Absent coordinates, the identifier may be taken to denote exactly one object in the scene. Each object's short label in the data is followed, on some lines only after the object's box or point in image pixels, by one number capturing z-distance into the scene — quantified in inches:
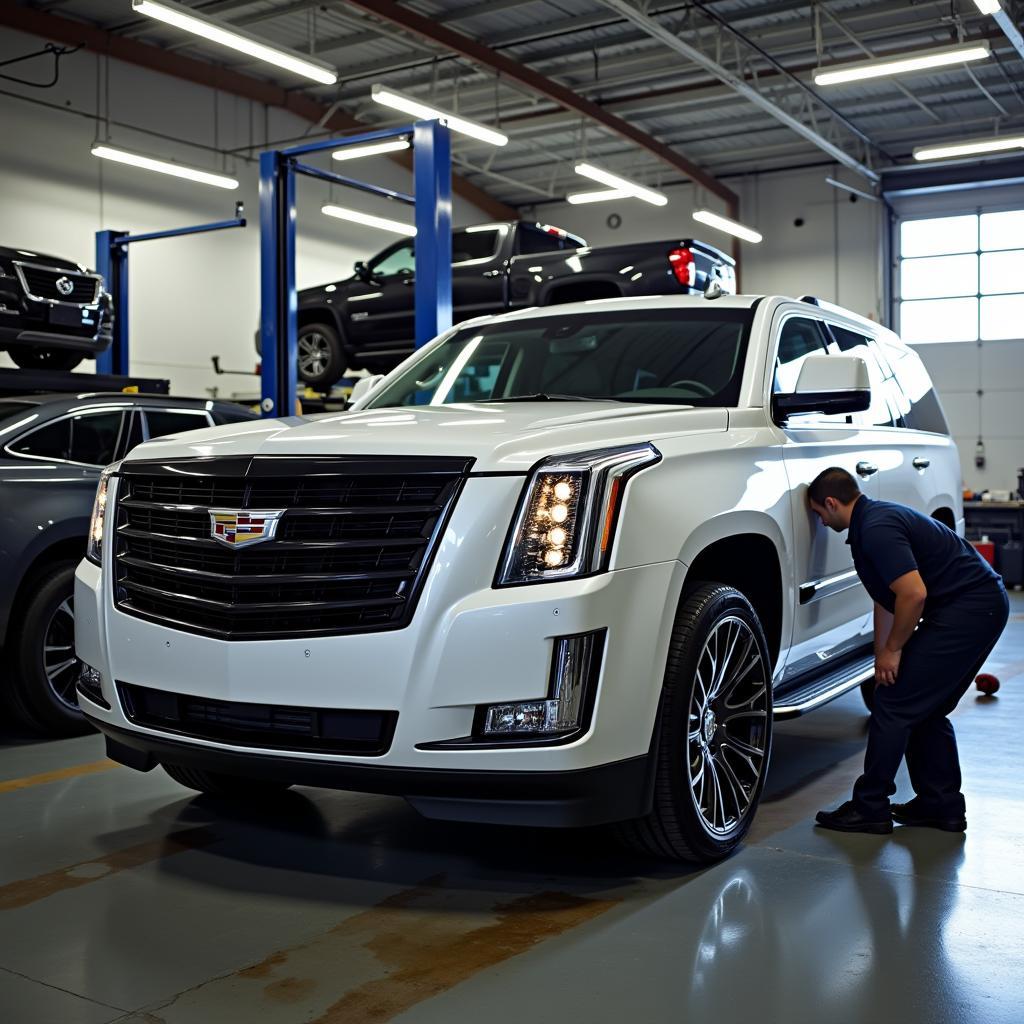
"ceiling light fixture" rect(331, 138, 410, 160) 582.2
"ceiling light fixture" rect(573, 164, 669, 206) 708.7
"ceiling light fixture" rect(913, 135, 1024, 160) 691.4
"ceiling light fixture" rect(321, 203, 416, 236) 796.6
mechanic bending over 160.1
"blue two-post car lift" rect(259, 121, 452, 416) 337.7
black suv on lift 327.3
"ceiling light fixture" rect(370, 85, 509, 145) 543.5
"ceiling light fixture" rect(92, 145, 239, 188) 657.6
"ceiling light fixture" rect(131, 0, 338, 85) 443.5
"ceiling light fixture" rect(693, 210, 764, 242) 832.3
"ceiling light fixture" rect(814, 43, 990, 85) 518.3
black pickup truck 402.6
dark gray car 221.0
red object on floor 280.1
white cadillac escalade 121.3
